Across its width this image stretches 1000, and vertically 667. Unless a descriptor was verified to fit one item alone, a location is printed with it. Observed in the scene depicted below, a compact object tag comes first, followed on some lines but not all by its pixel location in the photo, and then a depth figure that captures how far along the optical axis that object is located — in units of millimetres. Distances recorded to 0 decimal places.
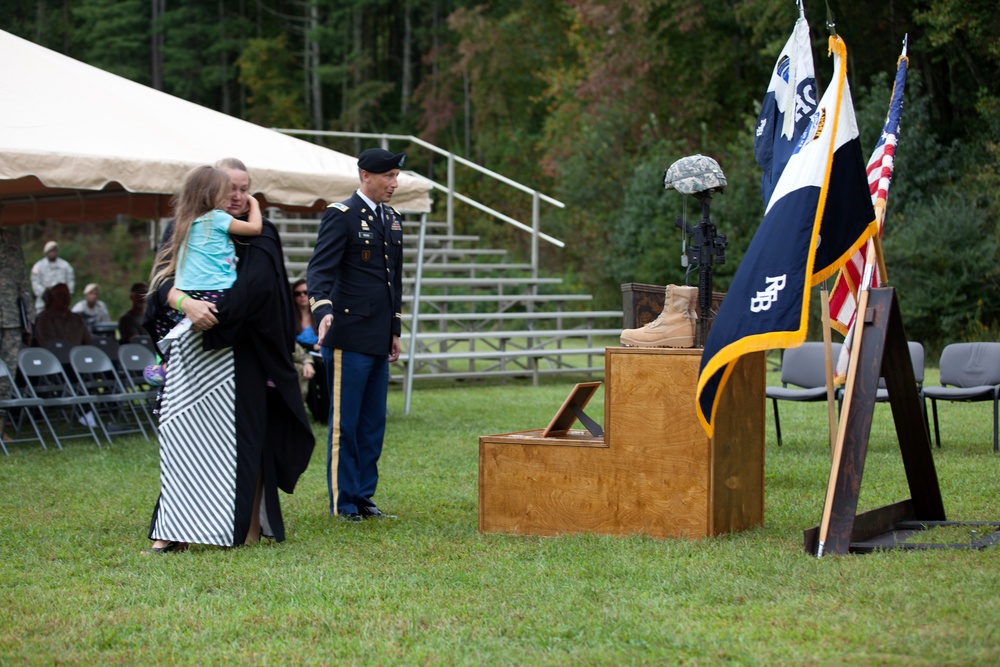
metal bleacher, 15141
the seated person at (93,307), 16500
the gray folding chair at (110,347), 11547
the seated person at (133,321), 12945
